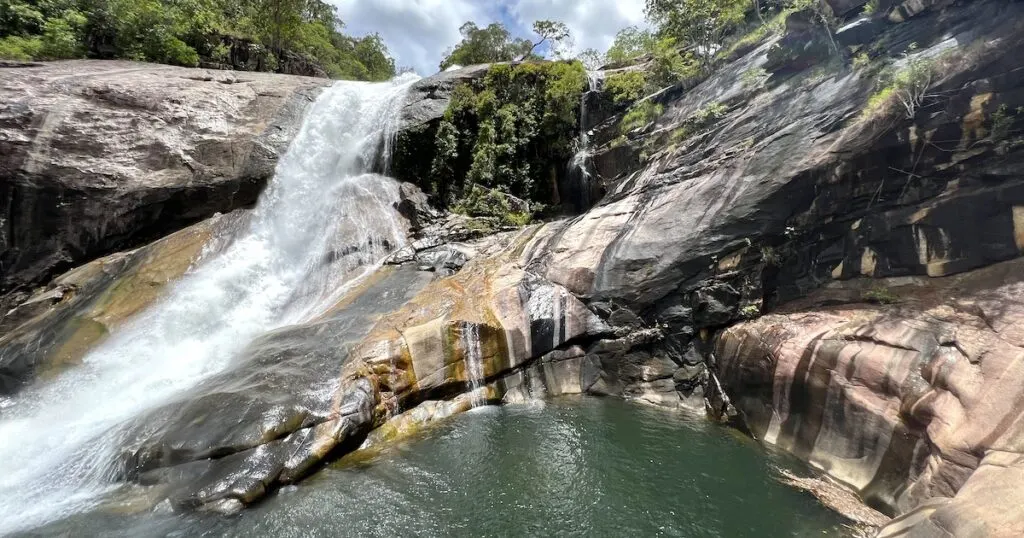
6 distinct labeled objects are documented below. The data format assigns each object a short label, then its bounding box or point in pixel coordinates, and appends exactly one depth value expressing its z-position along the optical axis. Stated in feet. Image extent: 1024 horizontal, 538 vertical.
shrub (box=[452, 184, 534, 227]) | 64.23
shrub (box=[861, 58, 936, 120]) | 30.76
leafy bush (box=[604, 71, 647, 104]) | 64.28
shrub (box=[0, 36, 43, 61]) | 58.95
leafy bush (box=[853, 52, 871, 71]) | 35.69
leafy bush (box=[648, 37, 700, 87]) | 59.67
